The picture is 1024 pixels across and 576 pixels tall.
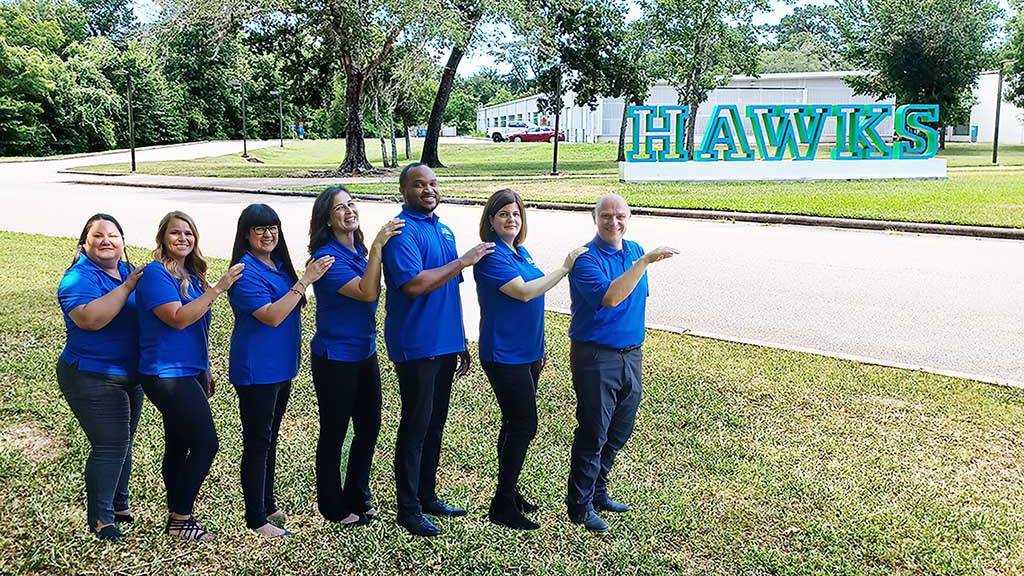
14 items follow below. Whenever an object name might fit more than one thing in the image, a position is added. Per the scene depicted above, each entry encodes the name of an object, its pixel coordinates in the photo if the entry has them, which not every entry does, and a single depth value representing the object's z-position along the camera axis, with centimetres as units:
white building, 6278
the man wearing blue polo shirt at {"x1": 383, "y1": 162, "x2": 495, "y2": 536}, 363
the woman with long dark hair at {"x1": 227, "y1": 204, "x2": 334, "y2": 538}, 356
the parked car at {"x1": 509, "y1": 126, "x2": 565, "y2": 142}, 6694
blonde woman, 348
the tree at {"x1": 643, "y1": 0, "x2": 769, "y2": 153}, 4128
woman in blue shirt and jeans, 354
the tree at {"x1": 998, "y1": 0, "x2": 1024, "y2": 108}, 5272
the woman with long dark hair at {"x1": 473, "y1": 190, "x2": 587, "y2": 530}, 367
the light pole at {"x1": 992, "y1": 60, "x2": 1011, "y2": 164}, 3908
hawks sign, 2761
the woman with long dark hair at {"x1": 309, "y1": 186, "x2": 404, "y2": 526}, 366
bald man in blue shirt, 369
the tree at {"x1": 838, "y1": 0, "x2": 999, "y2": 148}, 5103
